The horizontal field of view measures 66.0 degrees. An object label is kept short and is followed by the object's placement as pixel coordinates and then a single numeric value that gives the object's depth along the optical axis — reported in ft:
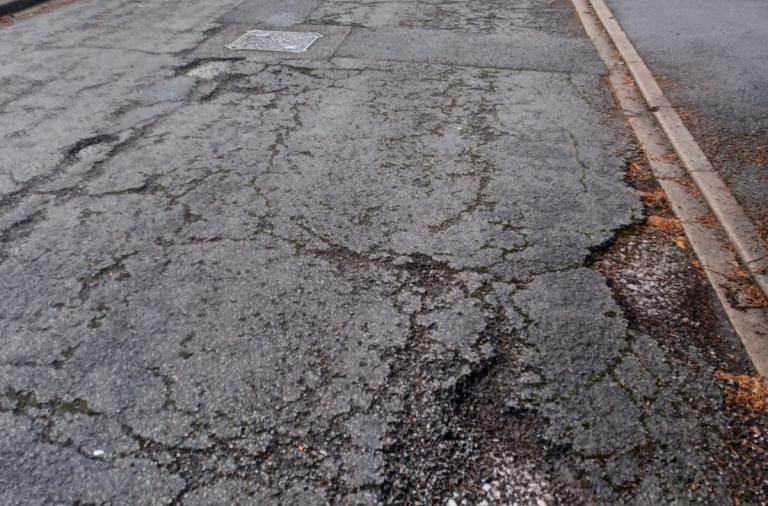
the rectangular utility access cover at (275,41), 22.15
